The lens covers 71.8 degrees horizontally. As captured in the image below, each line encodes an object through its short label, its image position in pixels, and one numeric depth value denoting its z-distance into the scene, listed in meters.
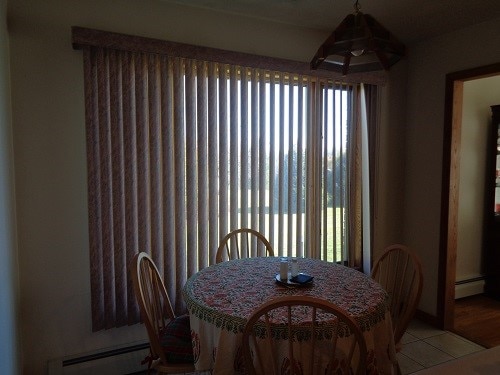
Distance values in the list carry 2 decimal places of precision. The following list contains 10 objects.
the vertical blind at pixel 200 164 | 2.21
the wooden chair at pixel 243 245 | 2.49
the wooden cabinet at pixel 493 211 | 3.57
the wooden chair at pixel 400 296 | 1.78
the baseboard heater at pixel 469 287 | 3.61
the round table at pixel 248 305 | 1.41
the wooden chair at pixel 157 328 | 1.66
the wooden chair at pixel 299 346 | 1.26
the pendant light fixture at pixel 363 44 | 1.40
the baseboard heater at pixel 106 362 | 2.13
